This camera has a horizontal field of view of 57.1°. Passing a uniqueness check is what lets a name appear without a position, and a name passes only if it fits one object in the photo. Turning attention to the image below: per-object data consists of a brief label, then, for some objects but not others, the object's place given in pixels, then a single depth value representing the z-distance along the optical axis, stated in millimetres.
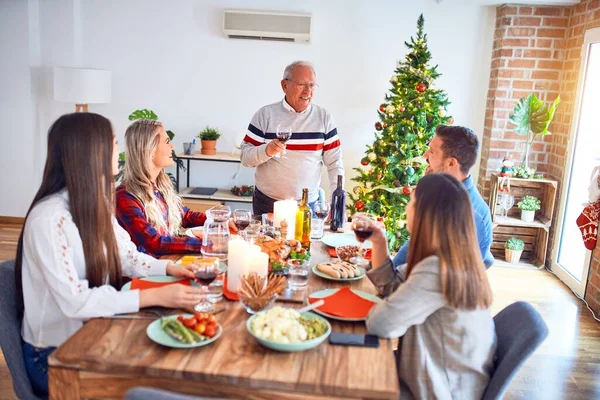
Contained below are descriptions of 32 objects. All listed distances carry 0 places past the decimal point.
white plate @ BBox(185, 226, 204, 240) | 2397
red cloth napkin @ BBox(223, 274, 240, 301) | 1762
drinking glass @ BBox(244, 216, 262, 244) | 2199
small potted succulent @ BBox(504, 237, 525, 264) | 4841
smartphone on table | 1485
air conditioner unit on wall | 4957
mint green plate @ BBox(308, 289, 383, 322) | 1784
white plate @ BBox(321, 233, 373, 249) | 2417
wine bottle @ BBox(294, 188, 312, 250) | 2441
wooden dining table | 1297
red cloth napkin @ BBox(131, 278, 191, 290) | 1789
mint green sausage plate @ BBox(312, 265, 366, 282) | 1972
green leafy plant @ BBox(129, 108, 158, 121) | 4891
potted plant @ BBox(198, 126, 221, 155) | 5074
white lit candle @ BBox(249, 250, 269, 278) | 1780
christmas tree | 4266
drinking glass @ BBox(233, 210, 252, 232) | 2287
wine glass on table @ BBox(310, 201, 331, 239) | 2535
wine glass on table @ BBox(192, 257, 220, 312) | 1642
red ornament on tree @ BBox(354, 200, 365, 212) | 4402
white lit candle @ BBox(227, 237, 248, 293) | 1773
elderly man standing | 3375
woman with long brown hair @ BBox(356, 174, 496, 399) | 1520
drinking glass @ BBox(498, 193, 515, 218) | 4742
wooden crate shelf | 4742
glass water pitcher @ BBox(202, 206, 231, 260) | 2176
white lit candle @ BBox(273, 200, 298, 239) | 2426
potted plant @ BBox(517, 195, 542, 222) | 4748
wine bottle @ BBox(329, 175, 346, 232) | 2693
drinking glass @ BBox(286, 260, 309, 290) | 1848
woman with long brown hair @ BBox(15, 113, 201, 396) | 1569
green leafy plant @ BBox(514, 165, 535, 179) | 4691
